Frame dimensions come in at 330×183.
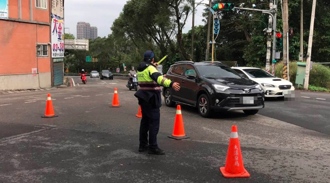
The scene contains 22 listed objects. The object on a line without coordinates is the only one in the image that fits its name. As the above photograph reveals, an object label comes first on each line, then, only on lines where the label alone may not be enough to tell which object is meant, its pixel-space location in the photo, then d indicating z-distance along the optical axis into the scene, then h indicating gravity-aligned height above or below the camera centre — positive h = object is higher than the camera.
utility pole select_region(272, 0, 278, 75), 20.13 +2.37
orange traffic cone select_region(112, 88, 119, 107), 11.06 -1.35
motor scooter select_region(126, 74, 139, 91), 18.87 -1.08
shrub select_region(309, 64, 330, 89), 21.55 -0.45
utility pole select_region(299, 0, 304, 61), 24.84 +2.98
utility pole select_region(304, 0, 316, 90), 19.89 +0.59
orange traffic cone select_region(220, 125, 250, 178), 4.16 -1.31
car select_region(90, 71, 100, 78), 51.47 -1.61
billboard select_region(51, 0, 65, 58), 23.12 +2.75
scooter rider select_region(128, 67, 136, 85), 19.06 -0.52
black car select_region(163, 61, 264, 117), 8.23 -0.61
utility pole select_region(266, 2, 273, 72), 20.43 +2.06
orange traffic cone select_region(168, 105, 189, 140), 6.28 -1.37
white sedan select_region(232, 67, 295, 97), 12.58 -0.64
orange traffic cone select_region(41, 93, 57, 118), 8.80 -1.35
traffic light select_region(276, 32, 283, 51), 21.32 +2.05
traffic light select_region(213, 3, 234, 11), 18.69 +3.94
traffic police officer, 5.10 -0.54
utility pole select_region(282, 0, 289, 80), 20.62 +2.43
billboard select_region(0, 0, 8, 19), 18.42 +3.46
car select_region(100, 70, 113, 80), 44.03 -1.34
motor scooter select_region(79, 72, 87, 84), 30.63 -1.29
